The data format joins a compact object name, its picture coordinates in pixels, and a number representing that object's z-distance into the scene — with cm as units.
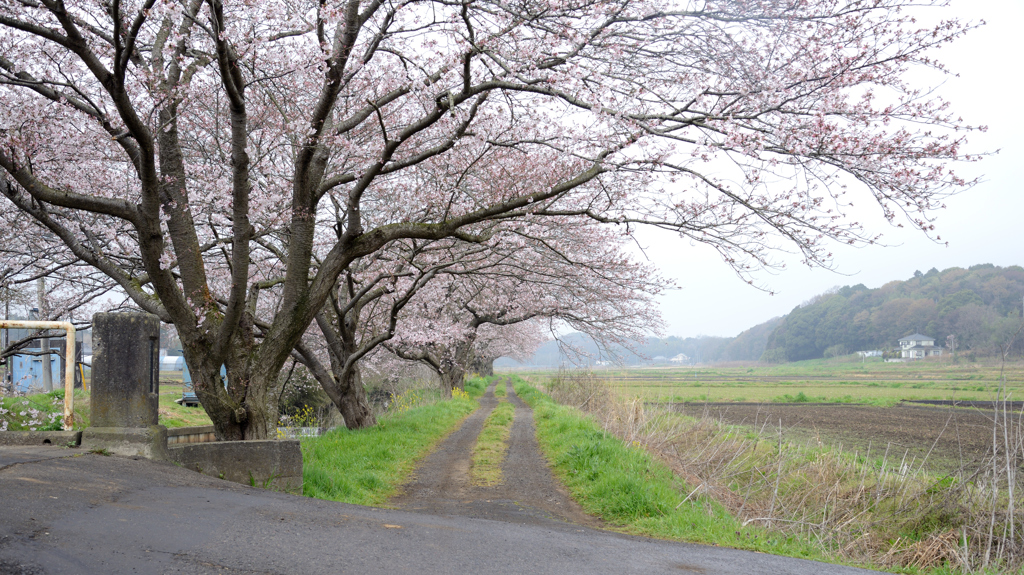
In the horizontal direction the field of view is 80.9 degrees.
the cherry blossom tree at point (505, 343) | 3012
